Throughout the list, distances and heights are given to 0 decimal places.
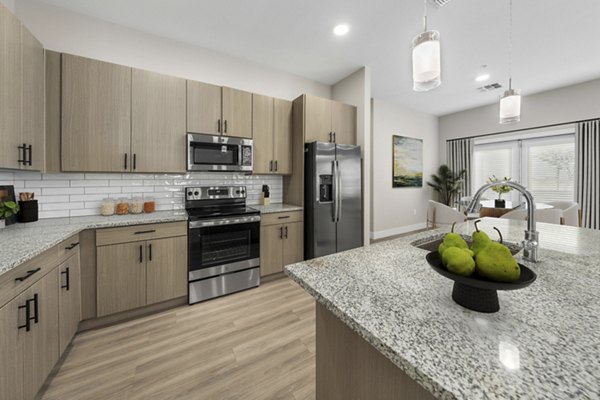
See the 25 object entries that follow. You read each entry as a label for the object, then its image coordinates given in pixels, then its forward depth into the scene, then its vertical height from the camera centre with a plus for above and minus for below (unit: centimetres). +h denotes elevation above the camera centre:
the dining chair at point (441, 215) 375 -25
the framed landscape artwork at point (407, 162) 540 +91
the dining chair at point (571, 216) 327 -22
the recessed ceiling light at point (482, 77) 387 +204
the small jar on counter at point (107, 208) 241 -8
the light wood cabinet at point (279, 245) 289 -57
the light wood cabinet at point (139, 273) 203 -67
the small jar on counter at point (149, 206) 262 -7
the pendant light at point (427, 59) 132 +80
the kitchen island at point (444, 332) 45 -33
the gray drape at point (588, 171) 405 +51
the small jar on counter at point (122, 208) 247 -8
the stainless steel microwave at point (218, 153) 267 +56
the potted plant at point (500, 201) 367 -1
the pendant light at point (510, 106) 233 +94
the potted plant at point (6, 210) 169 -7
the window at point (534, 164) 455 +77
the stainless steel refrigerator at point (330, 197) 311 +4
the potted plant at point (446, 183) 578 +43
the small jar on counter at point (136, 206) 253 -7
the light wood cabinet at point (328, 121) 322 +113
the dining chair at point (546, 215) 287 -18
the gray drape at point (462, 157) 569 +105
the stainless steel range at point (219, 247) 241 -51
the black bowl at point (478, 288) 61 -26
